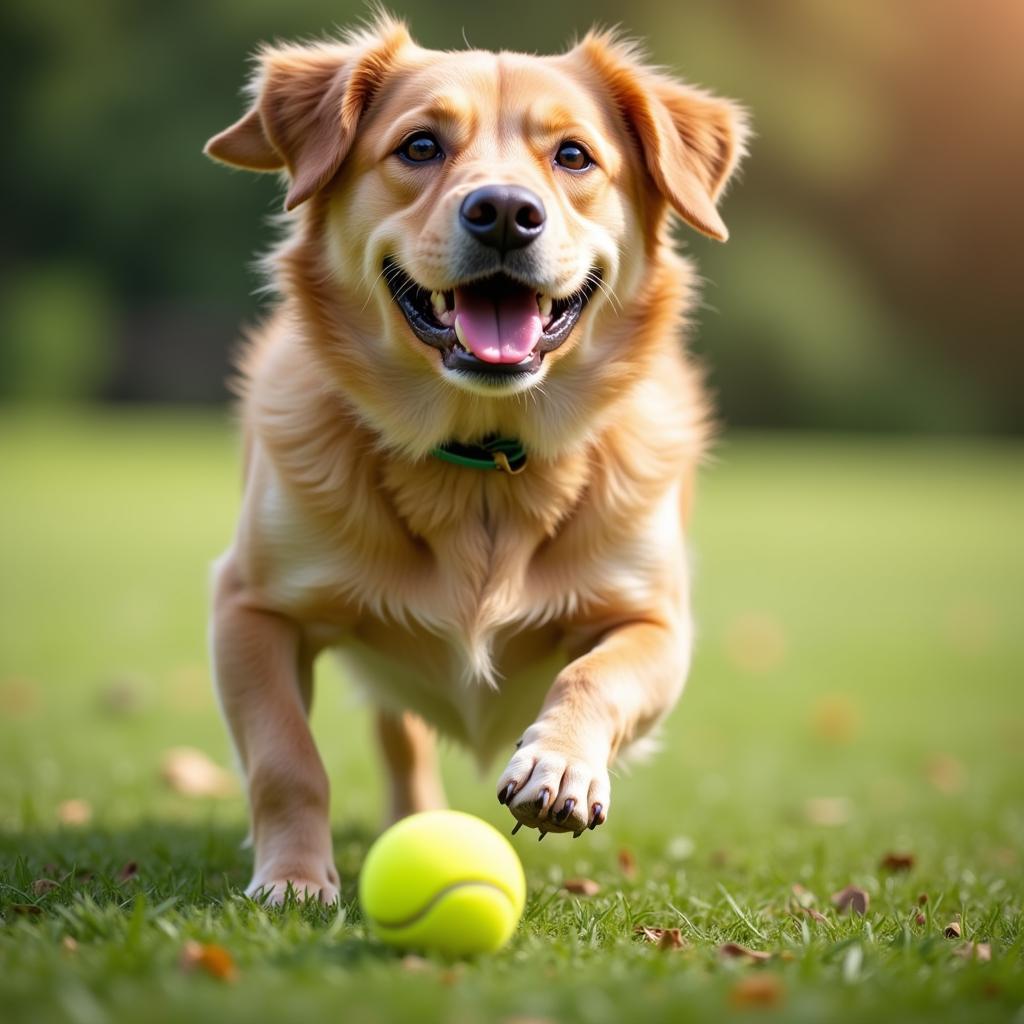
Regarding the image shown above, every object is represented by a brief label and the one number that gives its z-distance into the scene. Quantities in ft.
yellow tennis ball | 8.02
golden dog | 10.85
